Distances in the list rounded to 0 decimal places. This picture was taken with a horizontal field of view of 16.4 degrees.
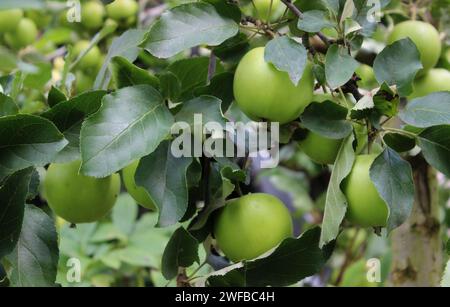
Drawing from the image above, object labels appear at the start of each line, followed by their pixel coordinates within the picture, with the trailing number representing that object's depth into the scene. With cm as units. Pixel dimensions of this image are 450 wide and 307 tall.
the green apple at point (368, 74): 151
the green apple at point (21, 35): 175
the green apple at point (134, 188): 121
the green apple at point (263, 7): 133
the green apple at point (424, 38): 134
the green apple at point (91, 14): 171
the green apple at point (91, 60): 163
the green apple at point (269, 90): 117
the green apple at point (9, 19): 169
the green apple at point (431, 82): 134
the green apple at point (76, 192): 122
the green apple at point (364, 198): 116
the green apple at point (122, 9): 169
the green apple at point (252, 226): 119
